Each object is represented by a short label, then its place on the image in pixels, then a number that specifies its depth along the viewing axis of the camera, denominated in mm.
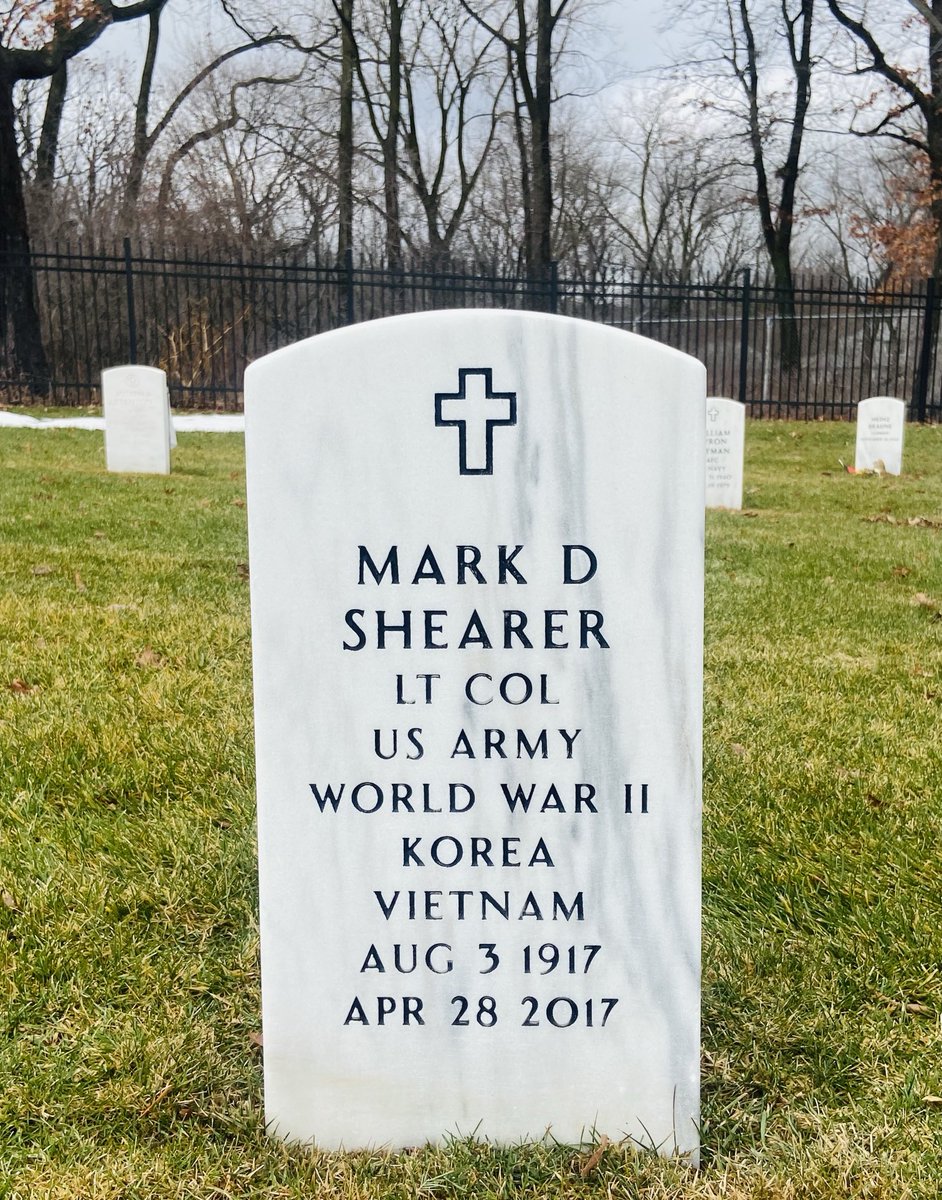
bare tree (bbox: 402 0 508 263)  30438
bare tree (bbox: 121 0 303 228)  27172
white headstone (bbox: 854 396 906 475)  12695
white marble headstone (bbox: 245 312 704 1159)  1632
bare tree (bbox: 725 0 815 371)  25766
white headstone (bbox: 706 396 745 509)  9117
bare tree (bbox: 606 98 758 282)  37000
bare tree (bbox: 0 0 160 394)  17062
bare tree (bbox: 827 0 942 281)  21478
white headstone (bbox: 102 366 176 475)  10180
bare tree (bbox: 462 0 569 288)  26609
